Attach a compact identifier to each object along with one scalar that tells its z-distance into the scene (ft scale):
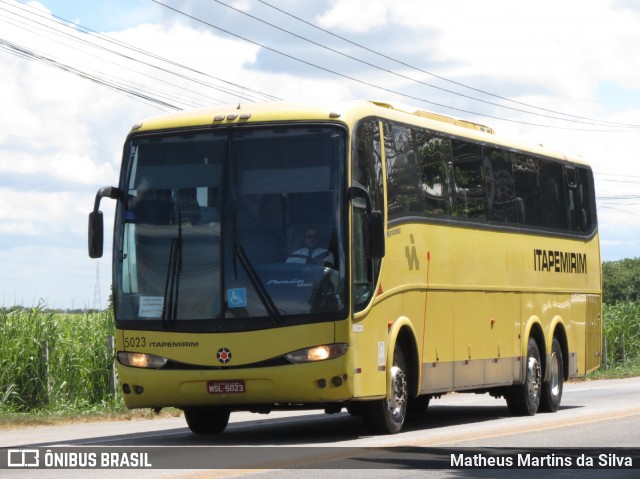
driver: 51.55
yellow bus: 51.29
